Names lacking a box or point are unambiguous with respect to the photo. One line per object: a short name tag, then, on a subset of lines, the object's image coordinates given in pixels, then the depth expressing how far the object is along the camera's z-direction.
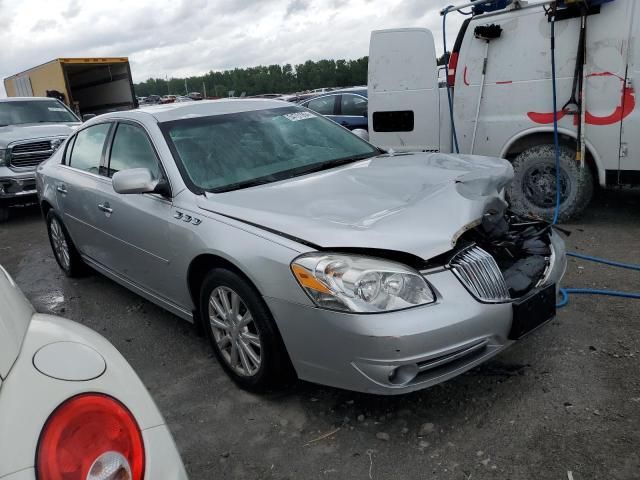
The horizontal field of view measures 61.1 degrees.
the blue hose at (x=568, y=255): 3.66
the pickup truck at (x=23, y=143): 8.05
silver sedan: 2.29
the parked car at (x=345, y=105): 9.63
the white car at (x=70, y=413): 1.01
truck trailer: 14.36
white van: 4.87
